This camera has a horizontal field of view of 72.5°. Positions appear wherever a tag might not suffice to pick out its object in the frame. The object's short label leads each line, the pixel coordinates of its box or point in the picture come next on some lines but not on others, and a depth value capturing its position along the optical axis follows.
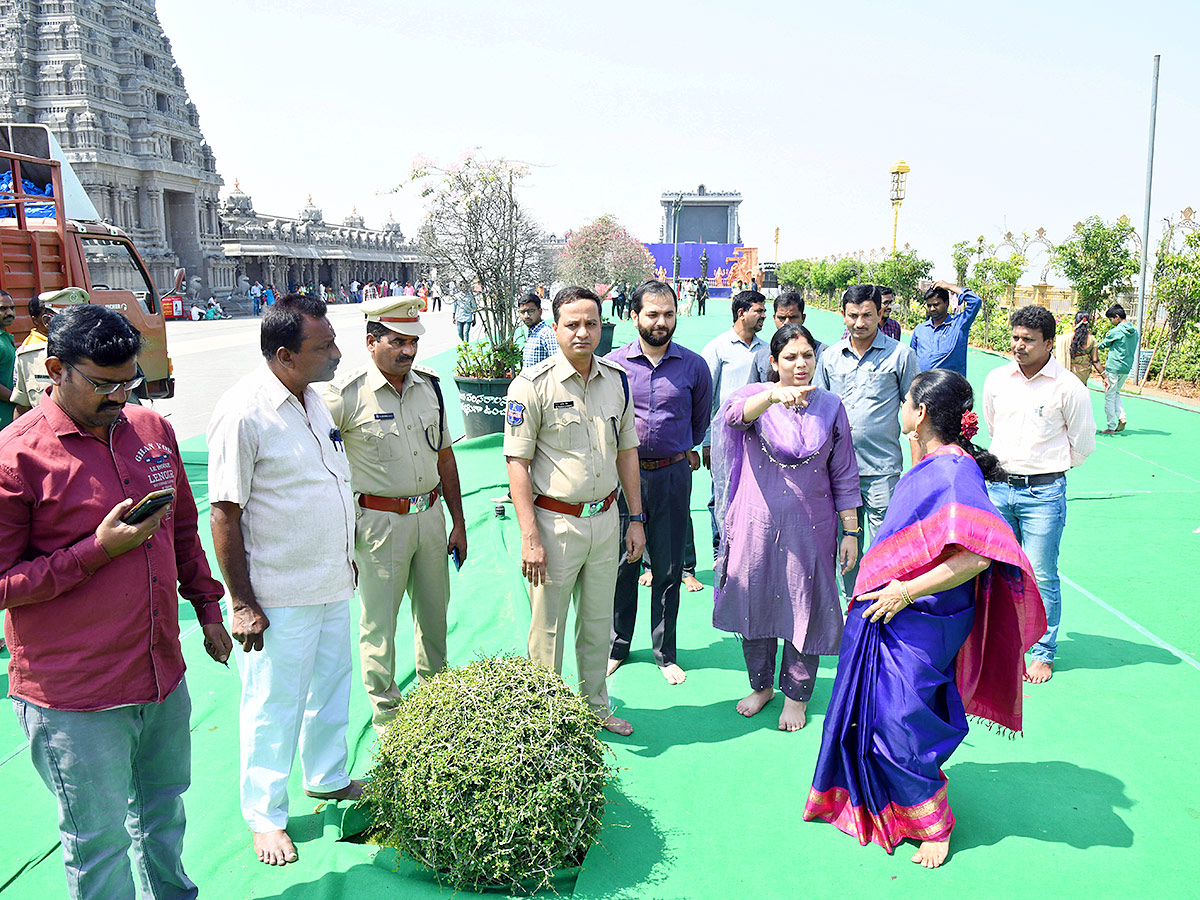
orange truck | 7.87
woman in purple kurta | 3.51
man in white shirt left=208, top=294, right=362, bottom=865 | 2.60
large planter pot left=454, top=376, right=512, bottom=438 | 9.07
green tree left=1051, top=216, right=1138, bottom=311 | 16.73
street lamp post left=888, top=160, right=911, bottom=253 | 35.97
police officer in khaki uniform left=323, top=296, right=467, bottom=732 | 3.29
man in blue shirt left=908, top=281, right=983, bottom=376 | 6.20
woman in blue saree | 2.69
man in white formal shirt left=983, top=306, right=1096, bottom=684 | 4.07
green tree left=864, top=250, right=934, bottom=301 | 31.05
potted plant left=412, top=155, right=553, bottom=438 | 10.41
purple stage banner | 87.44
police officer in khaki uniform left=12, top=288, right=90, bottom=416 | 4.73
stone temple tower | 34.16
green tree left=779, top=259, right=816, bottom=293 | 53.81
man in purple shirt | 4.16
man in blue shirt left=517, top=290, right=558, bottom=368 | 7.46
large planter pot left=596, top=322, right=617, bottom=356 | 17.70
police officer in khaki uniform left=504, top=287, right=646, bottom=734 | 3.34
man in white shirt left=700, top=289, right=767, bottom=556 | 5.32
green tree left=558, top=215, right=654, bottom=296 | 33.38
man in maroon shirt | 2.04
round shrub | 2.40
